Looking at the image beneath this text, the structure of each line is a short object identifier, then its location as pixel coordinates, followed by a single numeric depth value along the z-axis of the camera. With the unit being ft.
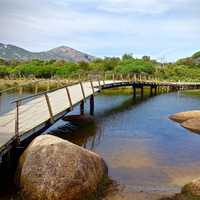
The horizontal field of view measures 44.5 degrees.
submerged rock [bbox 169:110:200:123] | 53.89
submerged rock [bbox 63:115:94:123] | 53.71
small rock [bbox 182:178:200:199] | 22.83
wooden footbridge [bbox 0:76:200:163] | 25.22
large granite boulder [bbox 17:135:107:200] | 21.08
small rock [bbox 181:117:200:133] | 47.45
